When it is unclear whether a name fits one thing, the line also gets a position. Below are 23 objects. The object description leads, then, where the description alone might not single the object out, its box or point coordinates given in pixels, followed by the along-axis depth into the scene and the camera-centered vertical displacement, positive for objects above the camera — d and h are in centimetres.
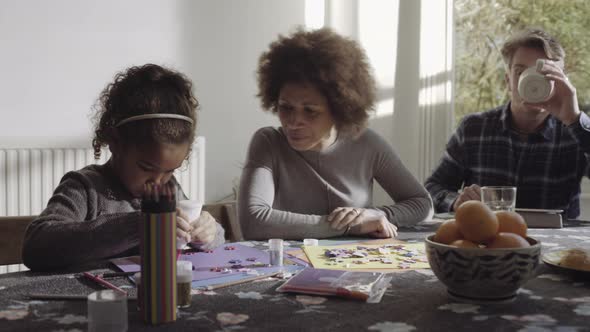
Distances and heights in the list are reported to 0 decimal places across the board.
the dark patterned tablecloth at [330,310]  85 -23
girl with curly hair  123 -5
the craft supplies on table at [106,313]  80 -20
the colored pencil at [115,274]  111 -22
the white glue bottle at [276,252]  124 -19
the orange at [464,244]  97 -14
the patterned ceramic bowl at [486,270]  94 -17
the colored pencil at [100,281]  104 -22
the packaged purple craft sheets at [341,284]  99 -21
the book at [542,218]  176 -17
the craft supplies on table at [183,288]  92 -20
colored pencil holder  83 -14
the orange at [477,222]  97 -10
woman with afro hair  192 +4
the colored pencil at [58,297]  97 -22
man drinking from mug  214 +4
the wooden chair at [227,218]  183 -19
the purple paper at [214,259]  115 -21
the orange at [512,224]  105 -11
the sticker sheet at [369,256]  123 -21
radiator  268 -9
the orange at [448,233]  101 -13
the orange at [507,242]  96 -13
